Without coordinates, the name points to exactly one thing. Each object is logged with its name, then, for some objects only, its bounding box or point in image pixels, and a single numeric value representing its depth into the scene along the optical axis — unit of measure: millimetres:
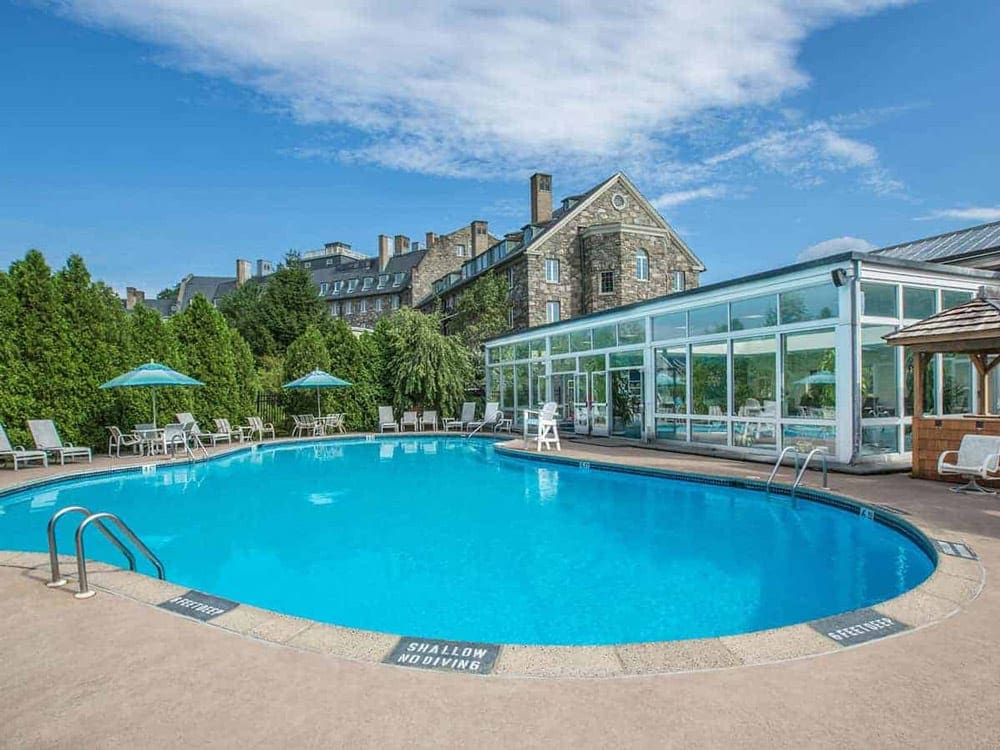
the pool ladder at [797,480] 7247
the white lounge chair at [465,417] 19094
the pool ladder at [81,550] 3689
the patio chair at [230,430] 15705
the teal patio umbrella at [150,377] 11984
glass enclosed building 8969
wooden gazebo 7504
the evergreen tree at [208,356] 15961
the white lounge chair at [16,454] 10695
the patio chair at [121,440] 12859
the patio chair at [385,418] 18812
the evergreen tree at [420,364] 19219
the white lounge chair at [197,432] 13655
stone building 25062
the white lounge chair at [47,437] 11438
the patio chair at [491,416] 17656
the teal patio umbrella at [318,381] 16844
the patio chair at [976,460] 6969
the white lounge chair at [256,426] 16438
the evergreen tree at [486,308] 26531
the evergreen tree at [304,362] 18859
